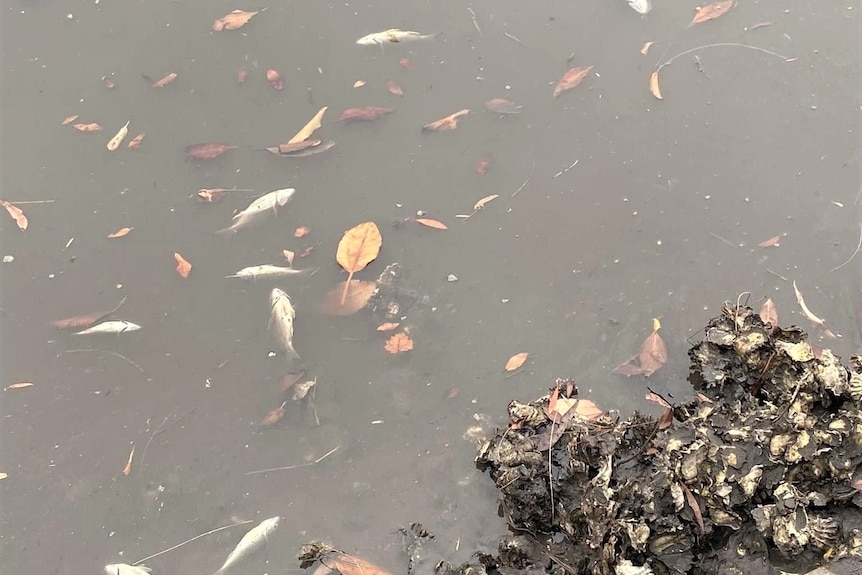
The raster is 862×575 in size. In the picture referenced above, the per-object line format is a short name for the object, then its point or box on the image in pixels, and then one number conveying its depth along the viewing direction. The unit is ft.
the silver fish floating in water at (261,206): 11.69
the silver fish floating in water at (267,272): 11.23
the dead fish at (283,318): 10.60
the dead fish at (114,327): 10.94
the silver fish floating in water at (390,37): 13.43
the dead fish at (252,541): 8.99
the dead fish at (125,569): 9.04
